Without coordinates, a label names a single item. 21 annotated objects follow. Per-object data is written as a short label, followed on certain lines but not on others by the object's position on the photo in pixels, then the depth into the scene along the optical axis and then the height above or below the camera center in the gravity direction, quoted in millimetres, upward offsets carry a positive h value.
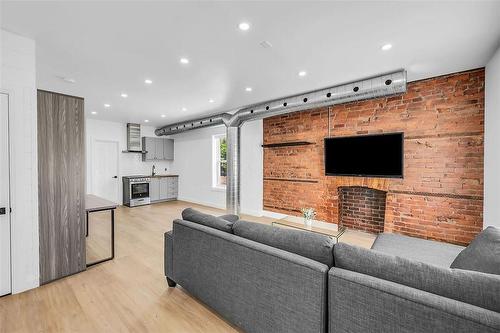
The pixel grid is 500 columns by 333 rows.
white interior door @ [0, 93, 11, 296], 2193 -375
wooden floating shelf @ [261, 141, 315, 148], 4677 +444
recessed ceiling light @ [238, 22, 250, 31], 2105 +1327
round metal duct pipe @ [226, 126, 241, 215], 5254 -187
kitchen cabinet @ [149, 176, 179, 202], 7236 -819
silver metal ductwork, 3143 +1077
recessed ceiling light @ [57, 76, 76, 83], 3379 +1319
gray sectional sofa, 1028 -684
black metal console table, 2863 -568
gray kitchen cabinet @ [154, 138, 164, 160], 7680 +556
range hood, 7077 +834
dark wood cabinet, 2443 -233
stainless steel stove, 6691 -807
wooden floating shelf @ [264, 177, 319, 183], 4700 -347
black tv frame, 3586 +103
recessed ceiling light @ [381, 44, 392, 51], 2454 +1312
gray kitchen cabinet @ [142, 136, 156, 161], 7395 +549
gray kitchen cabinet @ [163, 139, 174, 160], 7914 +544
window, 6840 +65
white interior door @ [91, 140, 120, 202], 6543 -174
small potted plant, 3435 -814
